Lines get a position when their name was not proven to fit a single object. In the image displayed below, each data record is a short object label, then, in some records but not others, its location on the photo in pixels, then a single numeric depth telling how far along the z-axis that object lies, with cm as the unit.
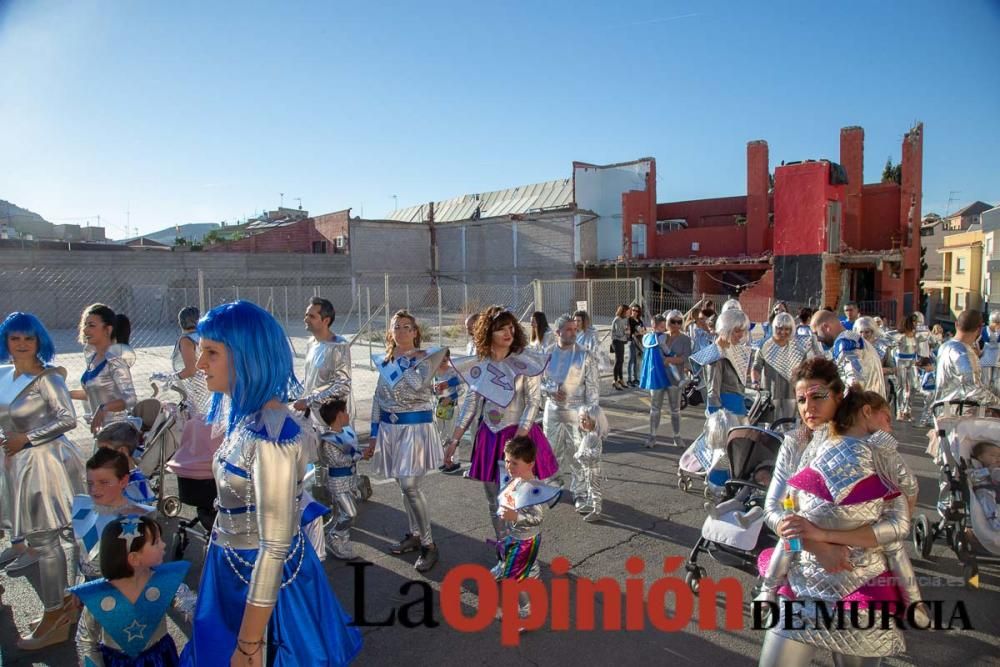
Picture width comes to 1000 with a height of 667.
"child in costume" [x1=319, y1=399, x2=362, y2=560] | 516
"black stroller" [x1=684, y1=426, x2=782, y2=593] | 403
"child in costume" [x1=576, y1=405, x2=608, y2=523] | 587
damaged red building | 2559
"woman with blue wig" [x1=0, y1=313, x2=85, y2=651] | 390
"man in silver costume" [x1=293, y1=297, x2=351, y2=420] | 554
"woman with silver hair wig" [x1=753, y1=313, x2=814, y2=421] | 634
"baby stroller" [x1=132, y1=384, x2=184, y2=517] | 518
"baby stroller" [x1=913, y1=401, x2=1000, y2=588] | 443
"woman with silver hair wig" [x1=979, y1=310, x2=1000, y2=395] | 741
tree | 3450
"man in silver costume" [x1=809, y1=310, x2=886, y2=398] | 616
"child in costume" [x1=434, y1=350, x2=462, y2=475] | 673
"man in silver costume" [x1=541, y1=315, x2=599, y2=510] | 590
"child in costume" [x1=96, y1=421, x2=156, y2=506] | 375
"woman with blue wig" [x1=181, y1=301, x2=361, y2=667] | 214
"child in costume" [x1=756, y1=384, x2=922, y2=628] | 254
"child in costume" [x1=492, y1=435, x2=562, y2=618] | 382
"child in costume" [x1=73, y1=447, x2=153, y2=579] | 337
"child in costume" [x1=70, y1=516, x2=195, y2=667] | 271
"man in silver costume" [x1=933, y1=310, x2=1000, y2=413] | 558
